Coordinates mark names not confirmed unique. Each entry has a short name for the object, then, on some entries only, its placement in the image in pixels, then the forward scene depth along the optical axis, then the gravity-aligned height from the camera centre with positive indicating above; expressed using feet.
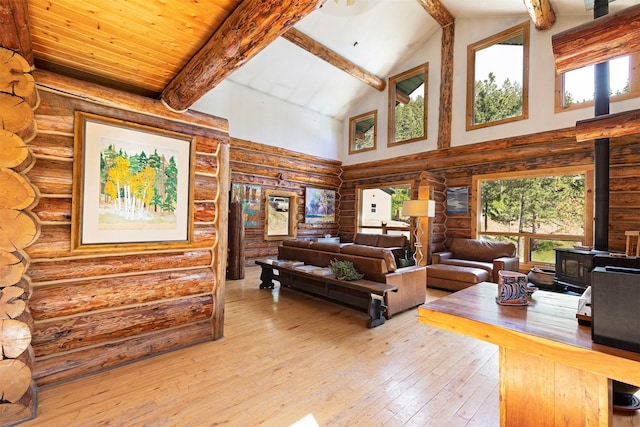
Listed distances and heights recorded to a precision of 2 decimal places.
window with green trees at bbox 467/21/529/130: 19.88 +10.45
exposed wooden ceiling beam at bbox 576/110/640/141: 9.69 +3.48
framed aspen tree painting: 7.72 +0.77
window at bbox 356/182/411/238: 29.45 +0.81
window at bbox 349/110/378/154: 29.35 +9.11
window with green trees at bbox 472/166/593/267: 18.01 +0.72
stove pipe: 12.84 +2.58
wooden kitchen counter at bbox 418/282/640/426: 3.26 -1.65
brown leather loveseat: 17.02 -2.92
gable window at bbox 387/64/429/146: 25.50 +10.49
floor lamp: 18.04 +0.63
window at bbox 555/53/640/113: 16.01 +8.19
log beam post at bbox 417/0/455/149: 23.22 +11.30
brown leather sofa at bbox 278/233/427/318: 12.51 -2.38
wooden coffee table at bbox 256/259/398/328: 11.57 -3.55
